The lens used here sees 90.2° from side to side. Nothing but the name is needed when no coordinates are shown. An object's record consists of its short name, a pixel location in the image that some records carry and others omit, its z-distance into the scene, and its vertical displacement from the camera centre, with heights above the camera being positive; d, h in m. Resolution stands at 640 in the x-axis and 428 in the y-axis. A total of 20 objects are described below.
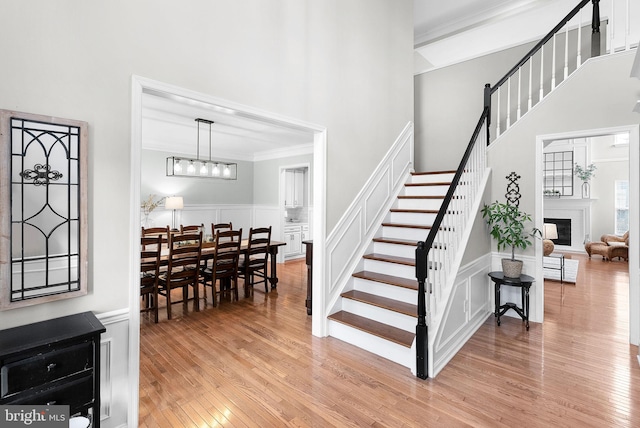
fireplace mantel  8.98 -0.07
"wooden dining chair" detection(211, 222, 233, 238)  5.95 -0.29
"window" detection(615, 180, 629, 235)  8.84 +0.16
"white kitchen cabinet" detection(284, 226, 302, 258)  8.08 -0.75
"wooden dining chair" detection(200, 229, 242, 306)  4.49 -0.78
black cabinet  1.41 -0.73
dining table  4.41 -0.60
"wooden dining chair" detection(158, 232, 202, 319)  4.03 -0.81
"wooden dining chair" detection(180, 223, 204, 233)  5.97 -0.35
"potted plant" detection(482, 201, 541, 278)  3.85 -0.23
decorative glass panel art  1.58 +0.00
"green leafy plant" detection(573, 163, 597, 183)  8.88 +1.15
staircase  3.01 -0.79
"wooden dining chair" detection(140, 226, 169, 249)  5.18 -0.36
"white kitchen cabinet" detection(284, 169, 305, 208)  8.48 +0.64
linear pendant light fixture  5.16 +0.70
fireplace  9.29 -0.51
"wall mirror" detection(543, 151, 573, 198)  9.23 +1.14
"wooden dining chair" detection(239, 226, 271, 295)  4.97 -0.83
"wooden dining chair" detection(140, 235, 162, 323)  3.79 -0.73
